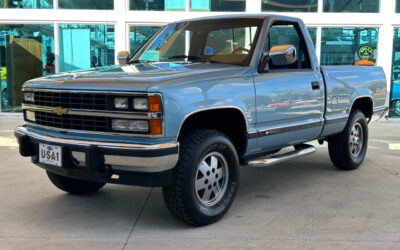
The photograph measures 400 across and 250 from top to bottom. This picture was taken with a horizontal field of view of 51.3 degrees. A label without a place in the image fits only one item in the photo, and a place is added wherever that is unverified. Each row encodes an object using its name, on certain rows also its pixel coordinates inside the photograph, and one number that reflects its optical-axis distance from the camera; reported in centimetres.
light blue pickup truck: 316
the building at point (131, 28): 1091
